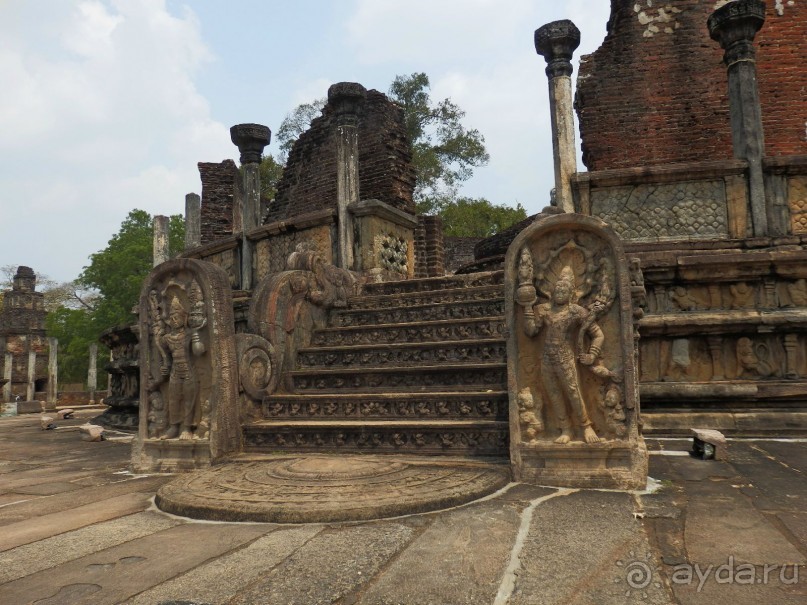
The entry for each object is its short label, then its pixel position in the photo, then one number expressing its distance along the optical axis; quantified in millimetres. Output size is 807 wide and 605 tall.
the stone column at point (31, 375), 28844
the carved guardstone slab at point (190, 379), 4035
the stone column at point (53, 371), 21950
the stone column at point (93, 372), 23547
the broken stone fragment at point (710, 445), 3939
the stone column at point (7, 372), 30708
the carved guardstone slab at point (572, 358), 3248
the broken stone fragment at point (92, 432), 6453
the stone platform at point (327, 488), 2680
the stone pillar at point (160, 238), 14180
